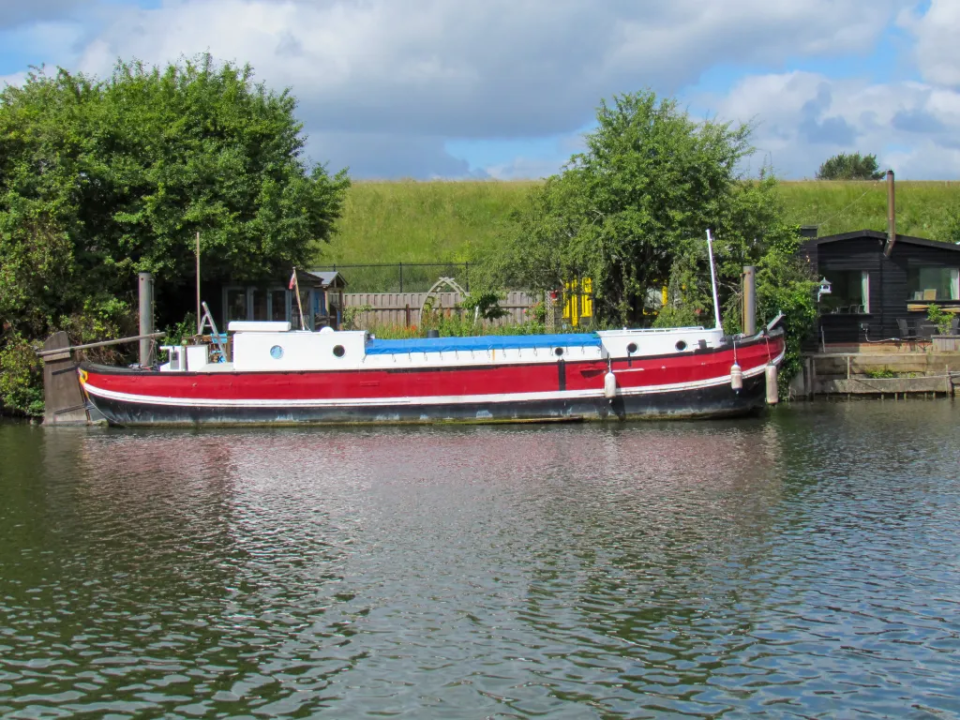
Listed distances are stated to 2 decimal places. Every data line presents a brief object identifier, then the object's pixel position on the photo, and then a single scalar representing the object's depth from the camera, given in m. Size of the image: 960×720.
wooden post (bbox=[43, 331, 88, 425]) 28.97
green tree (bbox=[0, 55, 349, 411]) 29.59
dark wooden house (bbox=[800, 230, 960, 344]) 39.81
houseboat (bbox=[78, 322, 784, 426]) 27.36
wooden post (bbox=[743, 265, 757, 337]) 29.47
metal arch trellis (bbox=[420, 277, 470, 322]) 36.72
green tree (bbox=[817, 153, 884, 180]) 91.19
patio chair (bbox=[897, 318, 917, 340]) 38.88
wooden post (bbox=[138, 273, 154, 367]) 29.06
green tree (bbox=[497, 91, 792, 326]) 31.55
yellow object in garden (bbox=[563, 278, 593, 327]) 33.97
